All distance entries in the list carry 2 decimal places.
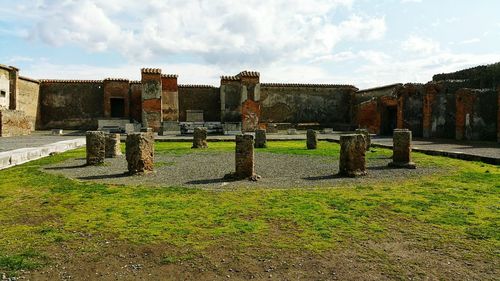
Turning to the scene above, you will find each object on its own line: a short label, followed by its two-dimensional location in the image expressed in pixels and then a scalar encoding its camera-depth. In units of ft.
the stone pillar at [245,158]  23.99
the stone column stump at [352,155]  25.03
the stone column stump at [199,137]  46.60
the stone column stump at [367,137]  43.75
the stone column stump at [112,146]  36.24
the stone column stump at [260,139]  48.78
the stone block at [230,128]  74.18
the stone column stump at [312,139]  45.01
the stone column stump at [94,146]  29.73
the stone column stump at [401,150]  29.17
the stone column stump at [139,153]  25.27
